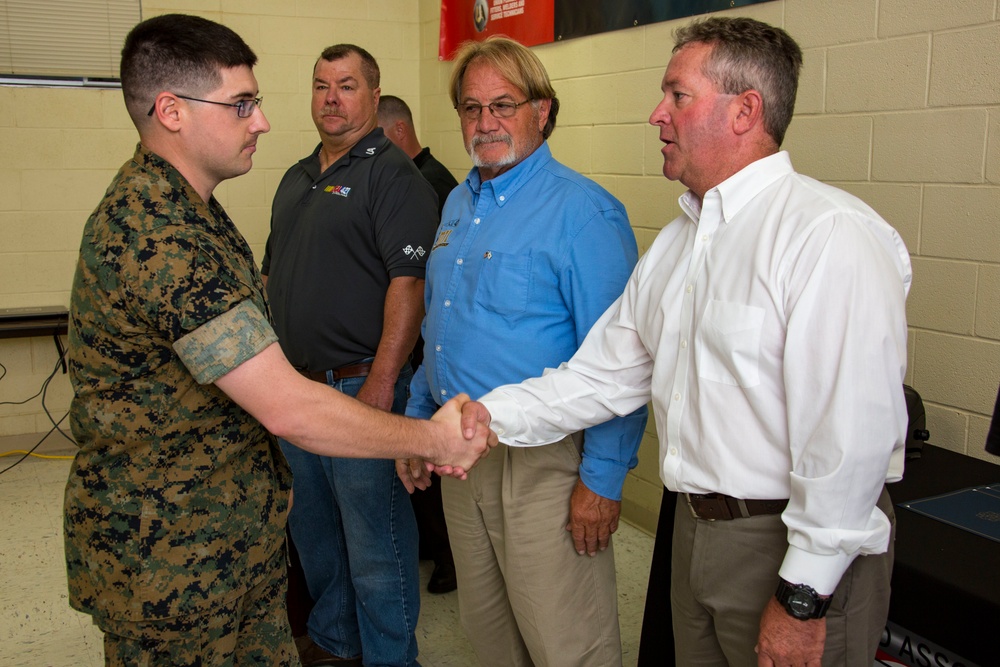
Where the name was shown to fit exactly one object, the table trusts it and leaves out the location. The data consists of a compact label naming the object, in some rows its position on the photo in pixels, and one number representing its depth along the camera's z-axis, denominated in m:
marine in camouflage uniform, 1.37
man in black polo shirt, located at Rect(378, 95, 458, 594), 3.12
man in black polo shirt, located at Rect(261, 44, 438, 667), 2.42
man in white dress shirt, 1.25
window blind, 4.40
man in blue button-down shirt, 1.86
